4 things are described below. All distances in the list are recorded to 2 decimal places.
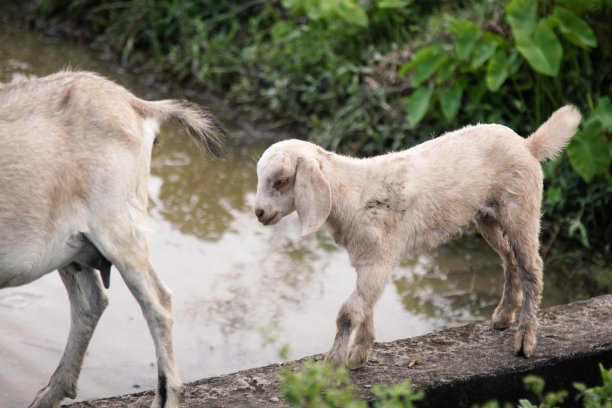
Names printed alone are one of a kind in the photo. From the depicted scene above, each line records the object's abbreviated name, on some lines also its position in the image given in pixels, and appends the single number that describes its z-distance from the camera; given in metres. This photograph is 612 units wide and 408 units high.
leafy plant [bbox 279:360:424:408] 4.87
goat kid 7.00
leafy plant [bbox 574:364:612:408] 6.19
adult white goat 6.47
